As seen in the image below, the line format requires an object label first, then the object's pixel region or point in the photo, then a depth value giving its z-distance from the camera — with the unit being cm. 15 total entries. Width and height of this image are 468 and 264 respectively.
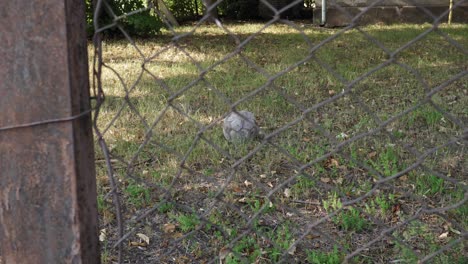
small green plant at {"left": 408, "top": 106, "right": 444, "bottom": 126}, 428
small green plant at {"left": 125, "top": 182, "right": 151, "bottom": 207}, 313
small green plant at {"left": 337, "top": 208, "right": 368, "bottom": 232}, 284
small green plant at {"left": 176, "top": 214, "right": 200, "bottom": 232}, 285
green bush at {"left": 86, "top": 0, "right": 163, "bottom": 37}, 829
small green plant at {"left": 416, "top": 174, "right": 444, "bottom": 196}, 318
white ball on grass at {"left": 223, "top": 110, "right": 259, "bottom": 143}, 392
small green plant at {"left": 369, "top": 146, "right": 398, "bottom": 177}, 345
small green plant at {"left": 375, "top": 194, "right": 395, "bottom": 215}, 299
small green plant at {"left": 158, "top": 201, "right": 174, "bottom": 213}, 305
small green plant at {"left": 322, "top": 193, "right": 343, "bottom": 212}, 305
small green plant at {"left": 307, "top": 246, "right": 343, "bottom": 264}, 253
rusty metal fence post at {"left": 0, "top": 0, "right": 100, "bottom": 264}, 130
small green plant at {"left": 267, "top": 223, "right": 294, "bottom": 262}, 262
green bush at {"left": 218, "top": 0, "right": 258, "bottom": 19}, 1305
